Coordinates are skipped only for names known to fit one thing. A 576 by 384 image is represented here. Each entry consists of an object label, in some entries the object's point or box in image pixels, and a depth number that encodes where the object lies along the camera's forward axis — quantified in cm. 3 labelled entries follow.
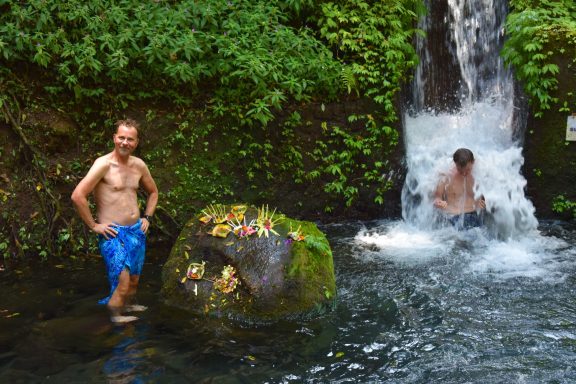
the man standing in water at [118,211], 484
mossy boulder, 503
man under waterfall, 745
